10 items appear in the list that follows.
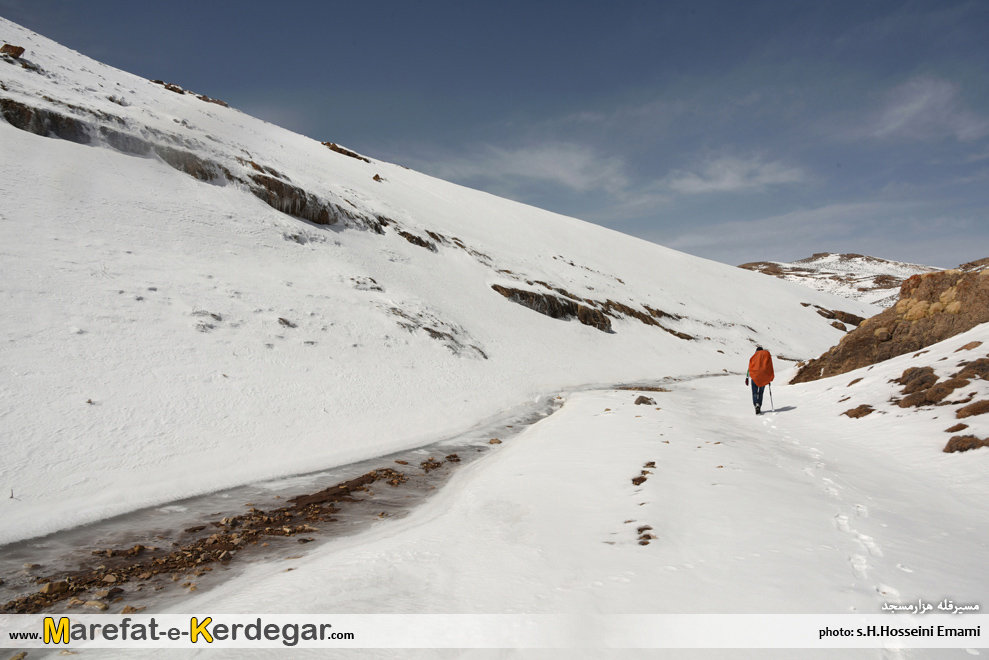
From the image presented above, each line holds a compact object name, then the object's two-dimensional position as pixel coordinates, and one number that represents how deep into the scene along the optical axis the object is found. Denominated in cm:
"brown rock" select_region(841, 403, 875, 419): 933
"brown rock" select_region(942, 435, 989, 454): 655
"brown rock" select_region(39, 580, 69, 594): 422
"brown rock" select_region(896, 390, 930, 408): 855
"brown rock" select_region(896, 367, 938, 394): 889
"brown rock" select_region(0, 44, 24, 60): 2259
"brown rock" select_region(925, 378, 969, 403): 811
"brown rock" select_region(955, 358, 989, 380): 802
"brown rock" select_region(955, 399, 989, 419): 715
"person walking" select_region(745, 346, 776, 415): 1154
